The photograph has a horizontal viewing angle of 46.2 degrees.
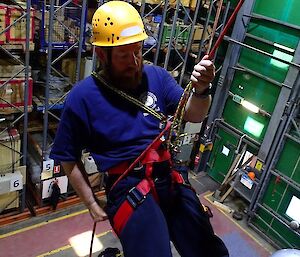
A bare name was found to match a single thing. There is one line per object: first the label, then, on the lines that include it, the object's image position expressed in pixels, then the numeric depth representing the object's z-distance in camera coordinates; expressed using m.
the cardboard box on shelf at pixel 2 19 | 4.47
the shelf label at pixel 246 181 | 6.53
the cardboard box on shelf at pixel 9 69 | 4.85
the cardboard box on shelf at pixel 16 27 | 4.55
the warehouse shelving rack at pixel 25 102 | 4.50
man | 2.25
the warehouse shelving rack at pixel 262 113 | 5.80
